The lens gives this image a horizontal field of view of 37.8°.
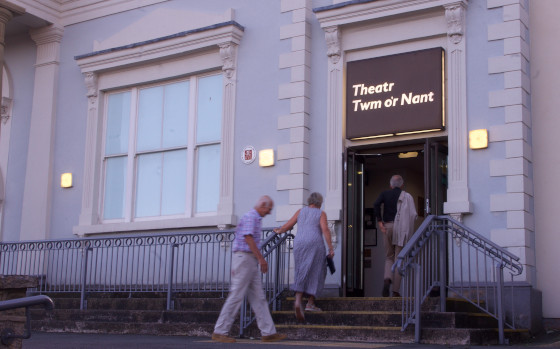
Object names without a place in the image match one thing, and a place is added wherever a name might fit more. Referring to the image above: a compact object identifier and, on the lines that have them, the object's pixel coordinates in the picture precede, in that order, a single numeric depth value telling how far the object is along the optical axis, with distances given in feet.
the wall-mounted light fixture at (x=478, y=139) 35.45
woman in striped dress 32.86
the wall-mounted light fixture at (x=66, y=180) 48.19
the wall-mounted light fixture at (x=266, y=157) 41.01
